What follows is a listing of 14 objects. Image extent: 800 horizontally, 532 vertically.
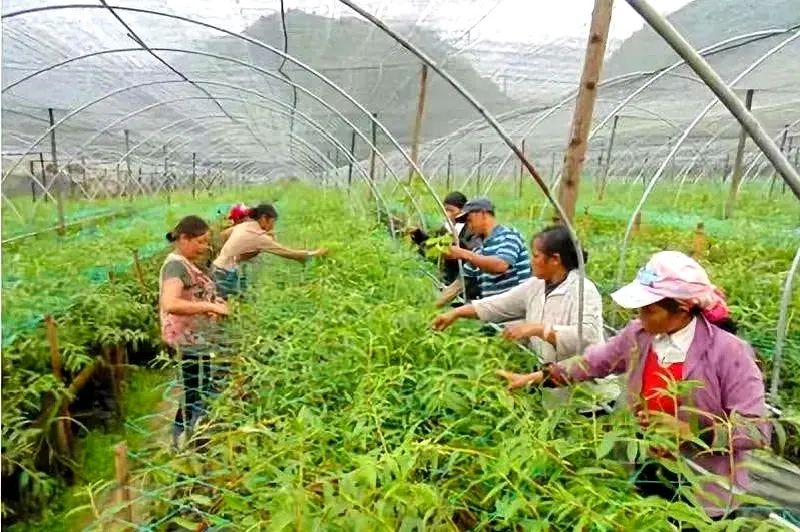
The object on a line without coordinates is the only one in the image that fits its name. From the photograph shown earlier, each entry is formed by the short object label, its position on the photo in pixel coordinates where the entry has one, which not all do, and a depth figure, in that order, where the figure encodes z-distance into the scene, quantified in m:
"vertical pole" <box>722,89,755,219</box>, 6.92
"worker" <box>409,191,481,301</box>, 4.37
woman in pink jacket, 1.79
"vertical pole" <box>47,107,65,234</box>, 7.53
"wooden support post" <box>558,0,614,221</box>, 2.71
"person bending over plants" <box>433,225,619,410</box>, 2.45
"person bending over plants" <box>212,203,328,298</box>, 4.70
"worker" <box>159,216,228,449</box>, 3.43
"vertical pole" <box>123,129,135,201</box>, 10.79
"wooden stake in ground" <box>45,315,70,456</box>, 3.74
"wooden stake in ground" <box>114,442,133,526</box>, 1.92
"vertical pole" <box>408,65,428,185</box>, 6.04
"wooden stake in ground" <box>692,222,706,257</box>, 5.41
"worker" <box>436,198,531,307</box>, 3.58
